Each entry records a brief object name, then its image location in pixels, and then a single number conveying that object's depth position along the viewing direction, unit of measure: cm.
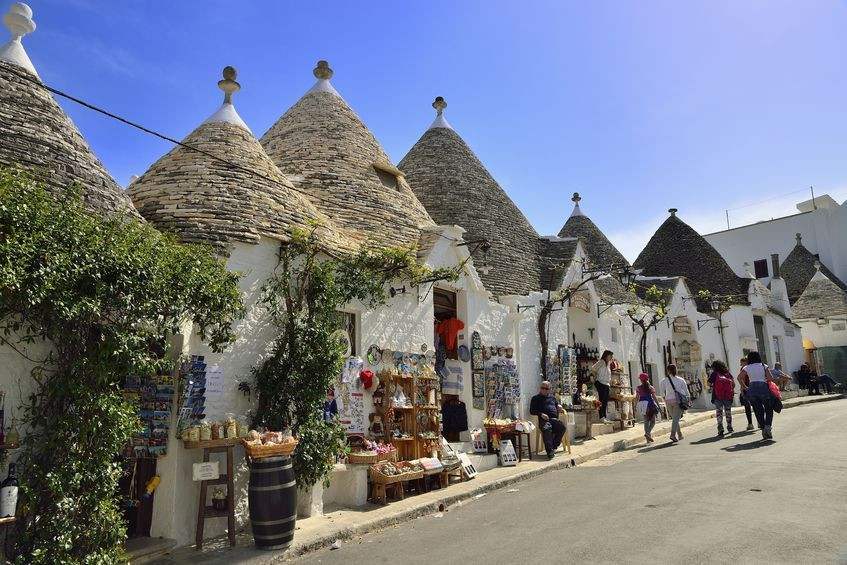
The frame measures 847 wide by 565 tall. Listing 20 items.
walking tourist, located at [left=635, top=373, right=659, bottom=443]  1368
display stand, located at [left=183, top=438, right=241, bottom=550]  673
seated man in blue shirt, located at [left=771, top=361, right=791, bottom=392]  1795
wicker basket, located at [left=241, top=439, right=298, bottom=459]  670
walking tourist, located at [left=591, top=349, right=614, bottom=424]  1617
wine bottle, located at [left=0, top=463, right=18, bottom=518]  510
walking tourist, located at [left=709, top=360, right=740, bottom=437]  1329
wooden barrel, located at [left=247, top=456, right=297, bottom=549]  653
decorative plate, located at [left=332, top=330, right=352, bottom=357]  922
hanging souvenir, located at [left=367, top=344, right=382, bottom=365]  990
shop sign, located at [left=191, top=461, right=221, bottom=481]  673
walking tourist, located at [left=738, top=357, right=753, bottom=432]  1370
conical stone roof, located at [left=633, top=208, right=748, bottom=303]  2769
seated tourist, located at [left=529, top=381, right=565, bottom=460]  1229
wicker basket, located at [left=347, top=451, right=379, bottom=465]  872
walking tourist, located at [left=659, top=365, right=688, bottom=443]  1334
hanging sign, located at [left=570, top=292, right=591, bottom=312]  1672
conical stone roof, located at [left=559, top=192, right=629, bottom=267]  2334
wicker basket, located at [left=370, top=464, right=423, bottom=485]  870
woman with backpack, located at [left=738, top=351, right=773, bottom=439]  1198
